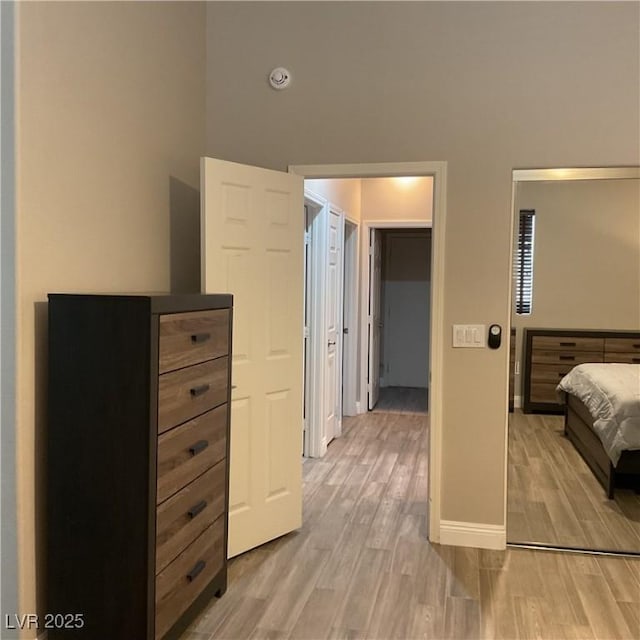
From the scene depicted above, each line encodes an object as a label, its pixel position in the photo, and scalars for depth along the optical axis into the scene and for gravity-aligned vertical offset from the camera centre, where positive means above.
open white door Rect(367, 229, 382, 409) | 6.45 -0.22
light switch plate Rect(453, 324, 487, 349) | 3.18 -0.22
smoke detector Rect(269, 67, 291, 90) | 3.32 +1.18
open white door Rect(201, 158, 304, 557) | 2.91 -0.19
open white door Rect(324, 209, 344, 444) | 5.09 -0.30
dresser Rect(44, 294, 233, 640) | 2.01 -0.60
